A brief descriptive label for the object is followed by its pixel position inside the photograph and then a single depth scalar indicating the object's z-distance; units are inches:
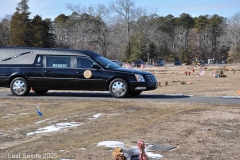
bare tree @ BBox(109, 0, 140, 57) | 3257.9
